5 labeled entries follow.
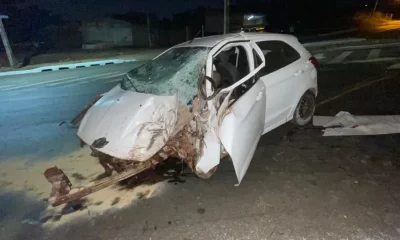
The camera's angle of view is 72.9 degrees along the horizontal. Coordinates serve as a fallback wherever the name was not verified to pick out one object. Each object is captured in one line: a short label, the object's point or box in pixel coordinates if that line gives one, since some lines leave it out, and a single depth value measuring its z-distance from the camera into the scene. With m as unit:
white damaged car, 3.02
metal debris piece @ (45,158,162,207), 2.84
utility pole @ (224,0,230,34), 17.33
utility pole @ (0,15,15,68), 15.48
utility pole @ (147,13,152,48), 27.45
